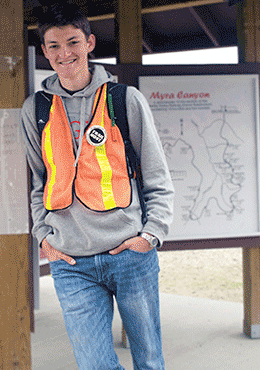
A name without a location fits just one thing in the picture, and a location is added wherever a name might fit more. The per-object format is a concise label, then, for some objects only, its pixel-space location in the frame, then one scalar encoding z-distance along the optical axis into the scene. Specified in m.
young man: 1.54
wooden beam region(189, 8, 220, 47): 4.88
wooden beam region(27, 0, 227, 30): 3.82
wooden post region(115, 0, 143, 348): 3.46
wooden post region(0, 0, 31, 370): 2.04
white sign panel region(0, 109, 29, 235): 2.05
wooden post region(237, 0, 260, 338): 3.66
